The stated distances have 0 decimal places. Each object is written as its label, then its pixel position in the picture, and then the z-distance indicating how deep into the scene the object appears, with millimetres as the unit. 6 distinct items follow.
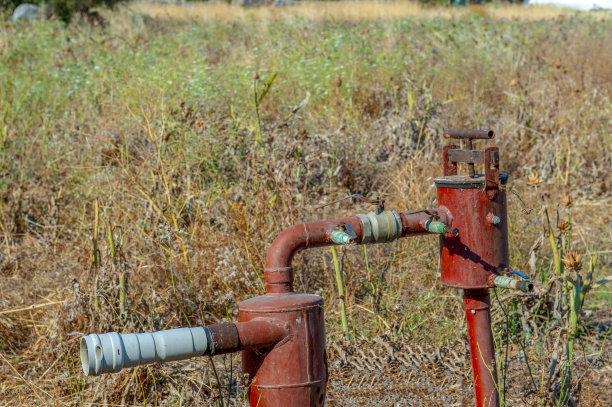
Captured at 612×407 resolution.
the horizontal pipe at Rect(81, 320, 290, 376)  3210
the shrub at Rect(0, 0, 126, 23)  19860
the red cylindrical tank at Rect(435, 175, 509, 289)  3742
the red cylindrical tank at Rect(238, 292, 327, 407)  3444
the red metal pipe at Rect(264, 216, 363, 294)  3521
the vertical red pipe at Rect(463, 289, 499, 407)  3884
